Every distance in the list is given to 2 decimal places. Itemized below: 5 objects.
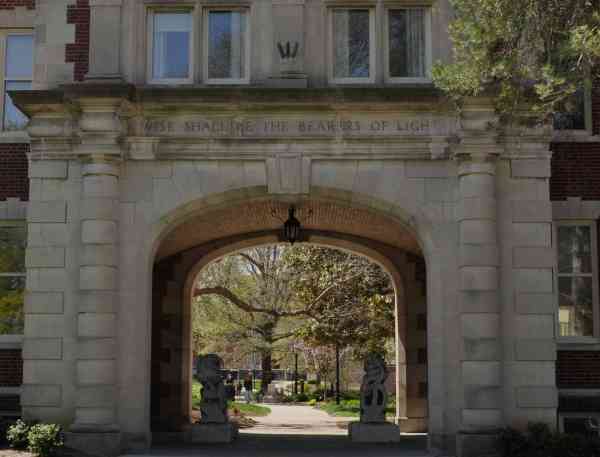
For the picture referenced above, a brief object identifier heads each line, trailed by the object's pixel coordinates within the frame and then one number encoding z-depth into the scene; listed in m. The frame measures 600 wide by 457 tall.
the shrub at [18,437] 14.84
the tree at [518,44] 12.27
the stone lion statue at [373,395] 18.80
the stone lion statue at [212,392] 19.06
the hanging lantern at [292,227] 17.88
